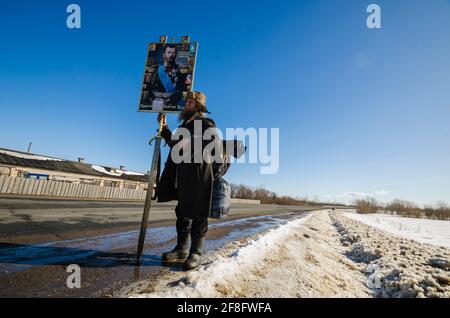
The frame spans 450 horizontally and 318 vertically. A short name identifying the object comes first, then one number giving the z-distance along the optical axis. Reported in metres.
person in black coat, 2.63
